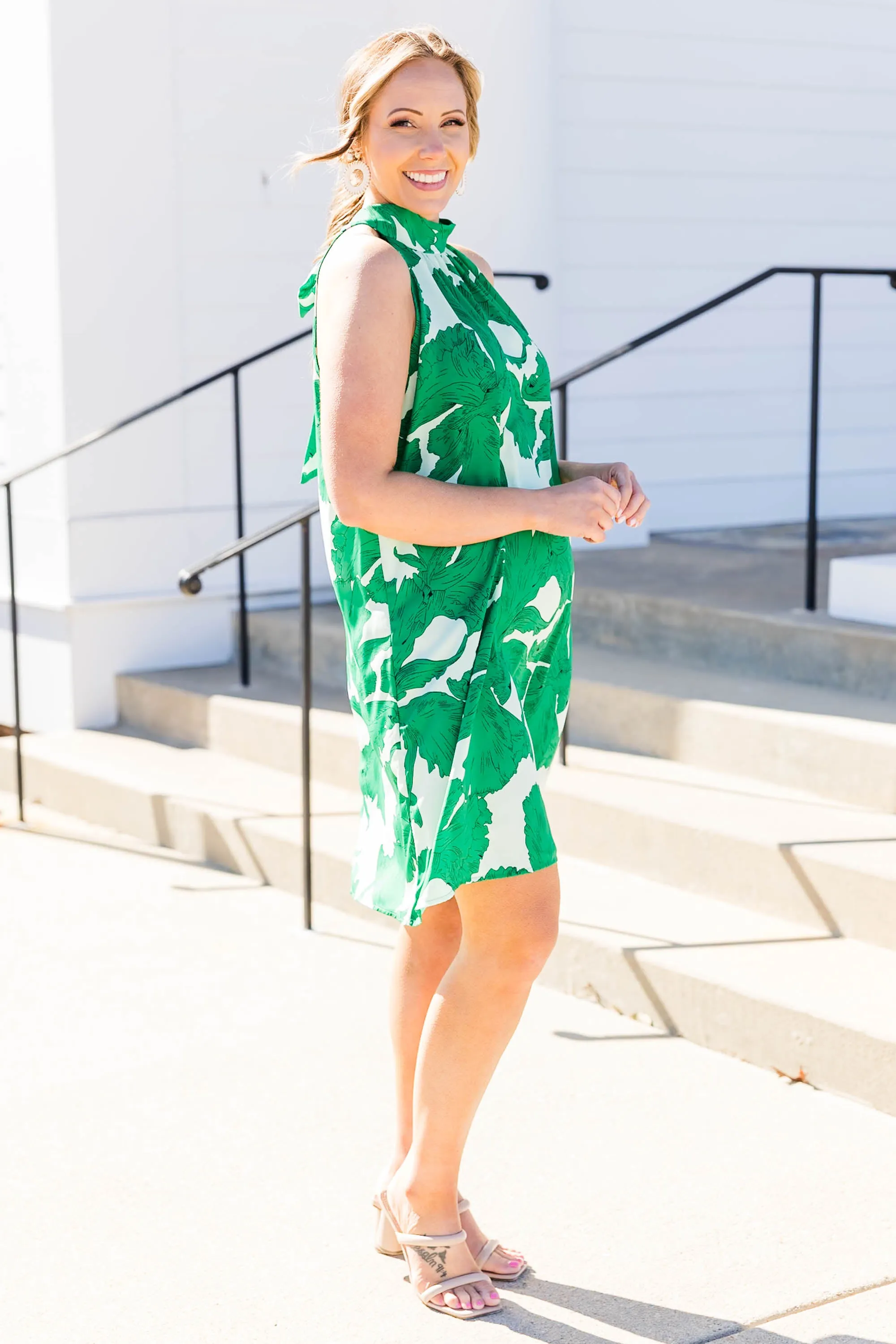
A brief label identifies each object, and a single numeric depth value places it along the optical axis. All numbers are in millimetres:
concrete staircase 3068
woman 2102
